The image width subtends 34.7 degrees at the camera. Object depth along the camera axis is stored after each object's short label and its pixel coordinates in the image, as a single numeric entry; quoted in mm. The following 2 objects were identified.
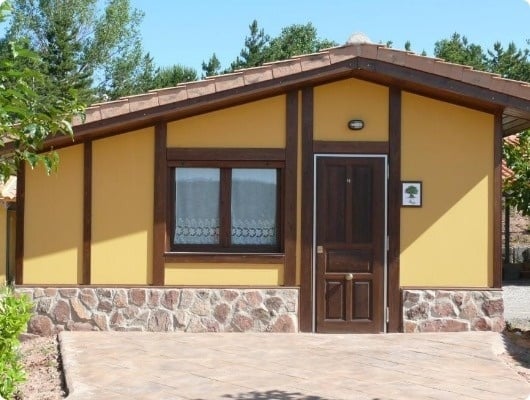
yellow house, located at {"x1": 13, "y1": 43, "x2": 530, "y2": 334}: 11094
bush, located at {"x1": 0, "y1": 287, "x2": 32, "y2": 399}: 7207
